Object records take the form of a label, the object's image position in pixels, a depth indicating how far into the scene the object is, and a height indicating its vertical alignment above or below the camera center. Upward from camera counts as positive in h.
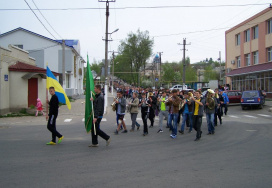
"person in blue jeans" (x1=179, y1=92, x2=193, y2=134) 11.61 -0.72
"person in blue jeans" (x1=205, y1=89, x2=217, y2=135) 11.19 -0.64
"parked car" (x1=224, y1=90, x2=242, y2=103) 27.96 -0.44
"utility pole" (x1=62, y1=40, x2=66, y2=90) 23.91 +2.35
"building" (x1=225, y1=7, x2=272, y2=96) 33.22 +4.94
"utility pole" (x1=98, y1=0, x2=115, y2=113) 25.95 +4.74
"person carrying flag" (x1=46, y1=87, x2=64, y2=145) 9.02 -0.76
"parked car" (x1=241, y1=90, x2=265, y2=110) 23.53 -0.62
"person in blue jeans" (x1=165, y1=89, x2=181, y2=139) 10.48 -0.64
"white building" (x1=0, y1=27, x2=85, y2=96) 35.12 +5.71
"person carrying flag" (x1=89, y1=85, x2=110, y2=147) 8.43 -0.59
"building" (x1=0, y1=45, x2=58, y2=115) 17.59 +0.71
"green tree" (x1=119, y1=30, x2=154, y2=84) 68.38 +10.26
